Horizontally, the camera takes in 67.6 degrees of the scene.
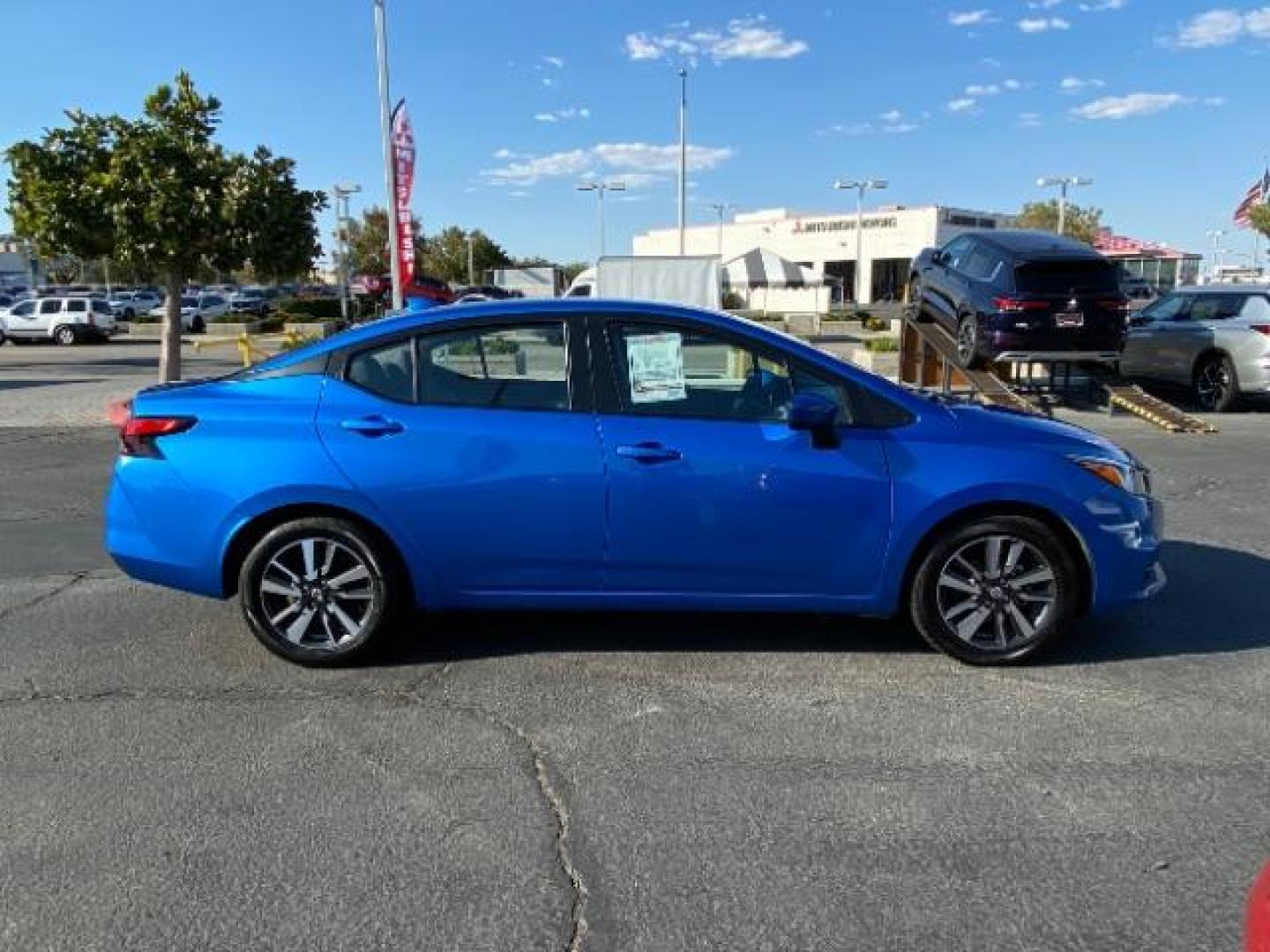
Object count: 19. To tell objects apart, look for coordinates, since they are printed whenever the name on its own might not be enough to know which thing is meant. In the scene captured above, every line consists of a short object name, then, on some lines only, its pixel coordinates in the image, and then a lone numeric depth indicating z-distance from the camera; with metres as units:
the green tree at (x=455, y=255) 83.44
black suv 11.95
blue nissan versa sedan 4.00
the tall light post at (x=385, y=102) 17.67
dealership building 75.94
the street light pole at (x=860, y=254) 73.00
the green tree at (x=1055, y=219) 70.62
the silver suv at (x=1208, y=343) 12.86
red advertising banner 18.02
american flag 40.31
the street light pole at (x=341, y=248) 41.50
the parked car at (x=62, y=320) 33.09
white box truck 22.58
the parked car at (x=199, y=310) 37.91
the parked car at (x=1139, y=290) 44.12
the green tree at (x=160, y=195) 13.16
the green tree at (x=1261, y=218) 45.00
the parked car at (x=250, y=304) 48.16
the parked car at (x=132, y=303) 49.03
